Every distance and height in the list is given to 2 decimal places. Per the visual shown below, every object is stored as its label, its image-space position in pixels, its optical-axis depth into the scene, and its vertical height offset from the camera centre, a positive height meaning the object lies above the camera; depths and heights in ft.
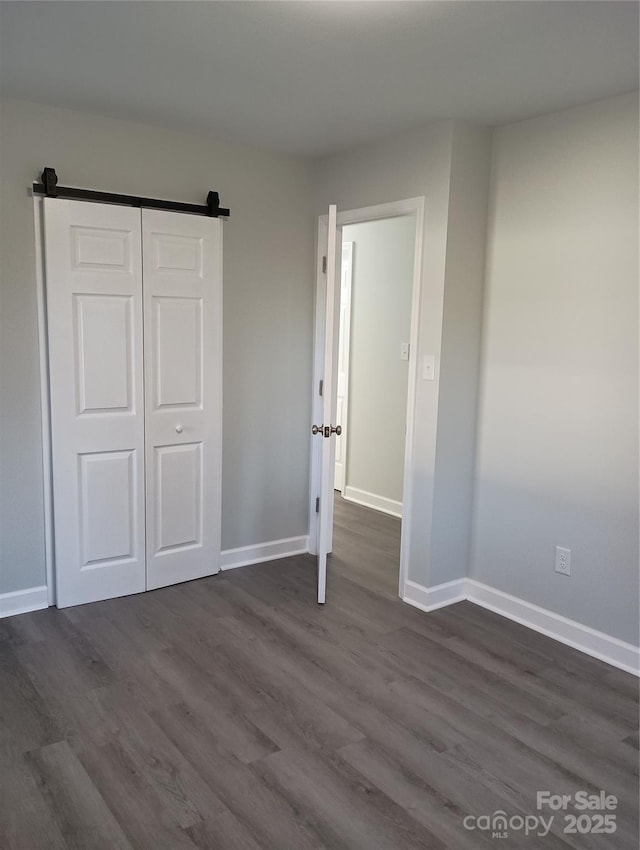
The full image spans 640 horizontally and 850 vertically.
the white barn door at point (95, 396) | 10.48 -0.90
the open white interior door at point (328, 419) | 10.95 -1.22
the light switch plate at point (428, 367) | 10.98 -0.28
